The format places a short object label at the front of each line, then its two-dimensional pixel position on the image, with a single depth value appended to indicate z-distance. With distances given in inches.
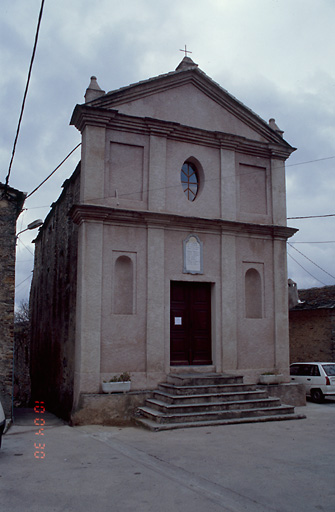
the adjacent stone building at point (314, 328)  768.9
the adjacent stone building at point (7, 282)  435.5
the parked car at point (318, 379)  616.4
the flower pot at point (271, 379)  526.0
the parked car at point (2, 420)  321.0
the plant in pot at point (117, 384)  450.9
